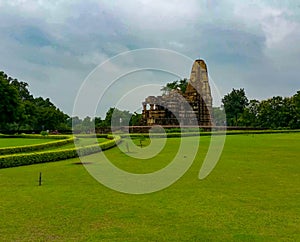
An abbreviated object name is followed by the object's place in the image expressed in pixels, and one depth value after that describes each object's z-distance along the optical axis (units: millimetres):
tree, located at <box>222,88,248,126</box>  75838
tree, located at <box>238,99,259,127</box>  61500
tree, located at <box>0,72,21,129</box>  39656
